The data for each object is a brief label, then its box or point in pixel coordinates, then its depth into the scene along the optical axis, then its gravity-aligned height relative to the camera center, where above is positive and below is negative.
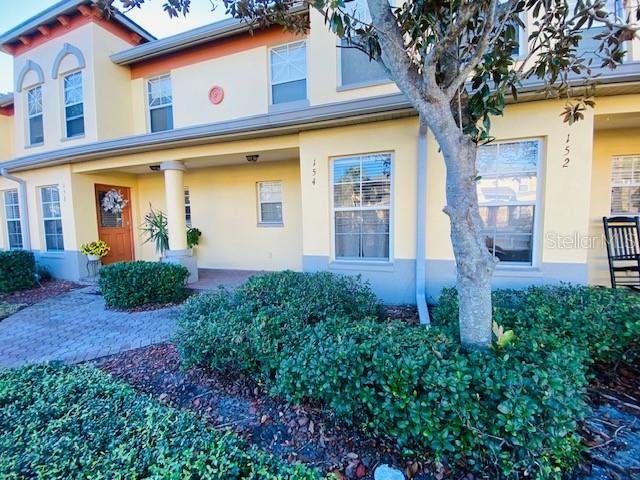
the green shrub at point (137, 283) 5.44 -1.20
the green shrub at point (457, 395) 1.71 -1.18
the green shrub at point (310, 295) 3.38 -1.00
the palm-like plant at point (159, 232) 7.40 -0.31
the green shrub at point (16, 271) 6.98 -1.19
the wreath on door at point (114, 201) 8.43 +0.57
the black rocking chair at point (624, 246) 4.70 -0.57
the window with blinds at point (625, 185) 5.14 +0.47
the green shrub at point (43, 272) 7.98 -1.40
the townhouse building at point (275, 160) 4.34 +1.15
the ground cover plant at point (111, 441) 1.69 -1.49
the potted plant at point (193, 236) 7.98 -0.48
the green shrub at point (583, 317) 2.70 -1.05
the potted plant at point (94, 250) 7.67 -0.76
